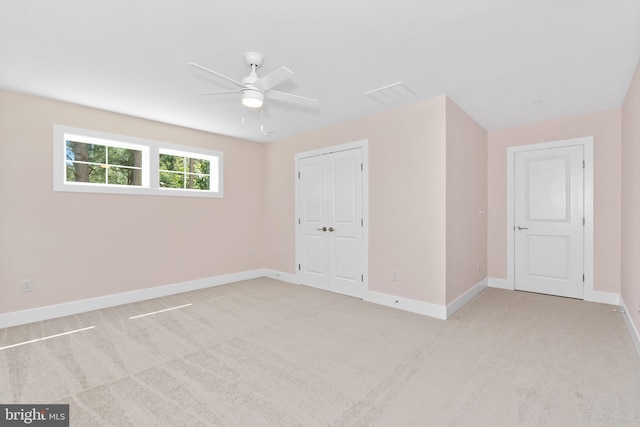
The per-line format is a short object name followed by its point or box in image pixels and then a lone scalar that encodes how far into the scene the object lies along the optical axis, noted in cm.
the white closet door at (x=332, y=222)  435
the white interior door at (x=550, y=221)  413
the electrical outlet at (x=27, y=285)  334
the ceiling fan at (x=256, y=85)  241
